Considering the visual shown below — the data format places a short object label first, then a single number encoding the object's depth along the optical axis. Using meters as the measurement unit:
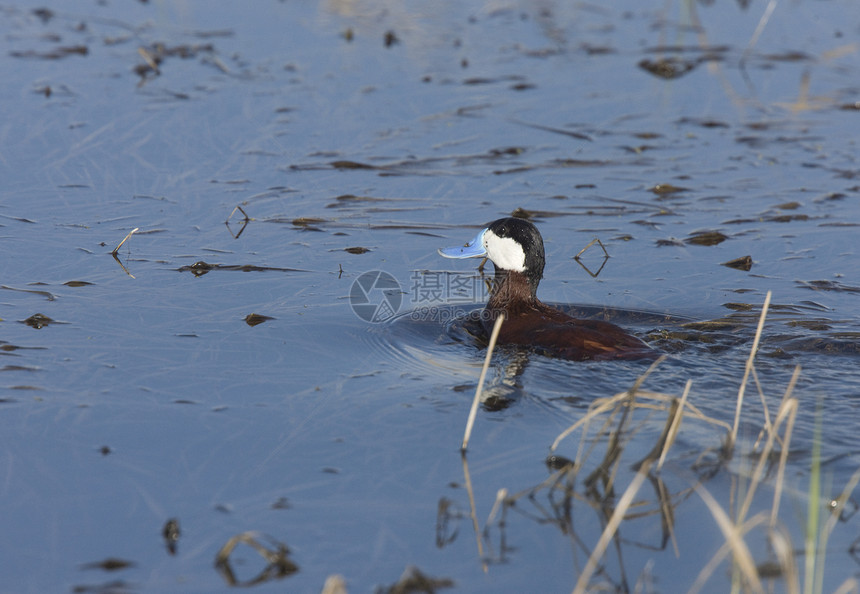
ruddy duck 10.70
